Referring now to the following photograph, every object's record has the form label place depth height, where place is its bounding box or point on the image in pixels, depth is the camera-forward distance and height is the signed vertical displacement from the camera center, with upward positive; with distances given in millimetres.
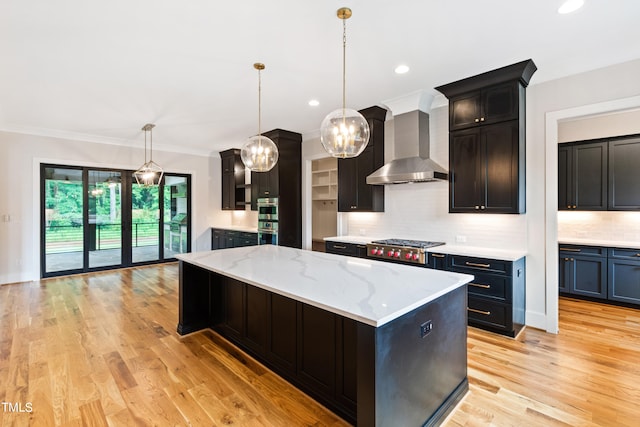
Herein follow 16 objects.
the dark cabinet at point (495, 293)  3137 -865
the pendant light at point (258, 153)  3023 +608
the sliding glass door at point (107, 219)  5848 -119
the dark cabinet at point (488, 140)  3268 +824
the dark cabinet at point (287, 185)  5824 +556
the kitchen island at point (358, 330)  1530 -775
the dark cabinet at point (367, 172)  4629 +653
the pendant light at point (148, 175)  5199 +680
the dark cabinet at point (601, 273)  3984 -853
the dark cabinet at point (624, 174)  4098 +512
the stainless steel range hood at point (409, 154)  3785 +785
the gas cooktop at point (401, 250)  3697 -481
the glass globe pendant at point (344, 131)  2303 +624
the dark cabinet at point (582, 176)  4340 +525
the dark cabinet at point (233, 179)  7457 +852
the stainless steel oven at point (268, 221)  5887 -154
